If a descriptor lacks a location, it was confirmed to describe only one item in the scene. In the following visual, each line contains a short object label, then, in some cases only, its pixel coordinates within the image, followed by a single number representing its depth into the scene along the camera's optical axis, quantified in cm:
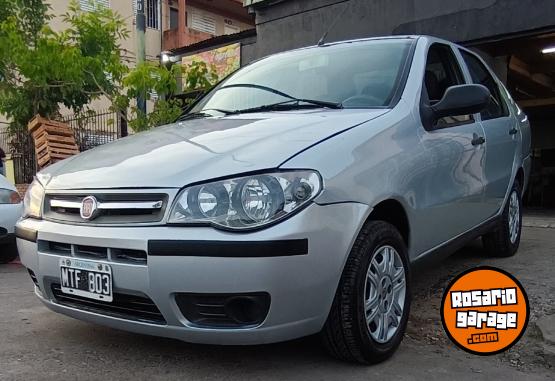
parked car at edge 509
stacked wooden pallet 785
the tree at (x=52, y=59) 638
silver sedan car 213
